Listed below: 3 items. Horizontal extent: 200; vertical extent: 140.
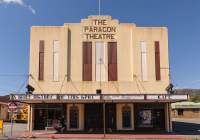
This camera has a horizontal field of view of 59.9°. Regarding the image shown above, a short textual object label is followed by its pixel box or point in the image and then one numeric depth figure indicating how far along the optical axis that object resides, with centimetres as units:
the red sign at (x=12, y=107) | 1480
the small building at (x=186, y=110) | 4043
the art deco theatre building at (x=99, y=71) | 1728
